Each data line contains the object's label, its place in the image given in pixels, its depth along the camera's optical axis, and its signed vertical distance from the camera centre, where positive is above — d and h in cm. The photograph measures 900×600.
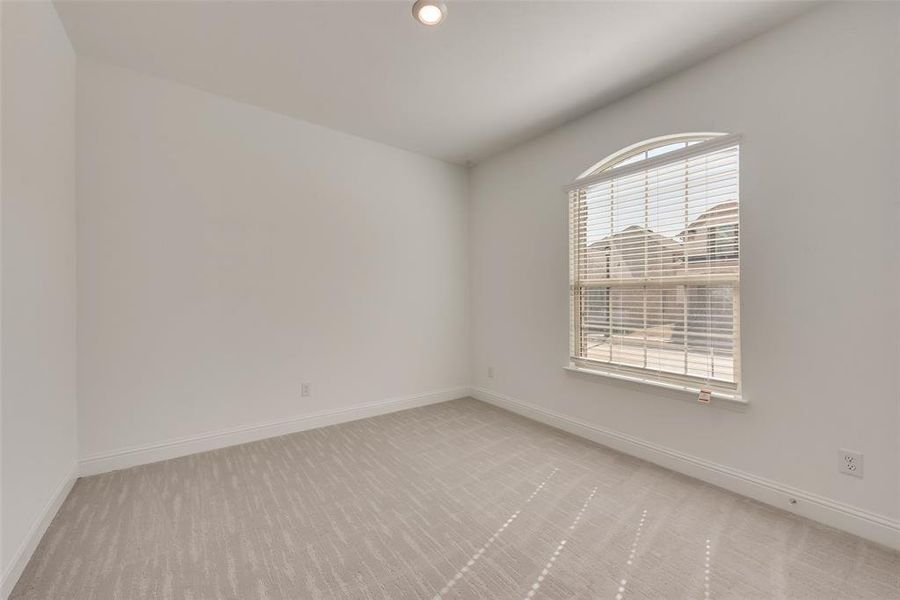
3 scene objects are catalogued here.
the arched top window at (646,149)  246 +109
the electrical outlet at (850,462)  179 -85
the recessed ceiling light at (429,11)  188 +153
